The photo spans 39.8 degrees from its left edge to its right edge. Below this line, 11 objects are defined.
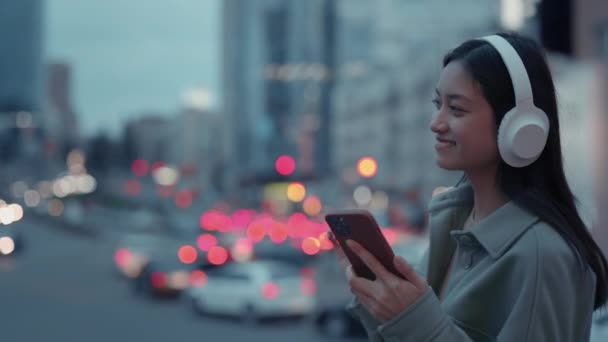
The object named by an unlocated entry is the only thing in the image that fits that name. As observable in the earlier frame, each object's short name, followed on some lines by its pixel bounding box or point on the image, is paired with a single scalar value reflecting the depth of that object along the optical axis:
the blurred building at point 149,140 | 85.69
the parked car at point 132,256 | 19.97
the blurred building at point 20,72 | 41.56
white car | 14.51
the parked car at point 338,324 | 11.66
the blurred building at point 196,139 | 121.81
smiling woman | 1.35
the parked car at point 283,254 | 17.72
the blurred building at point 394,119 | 34.78
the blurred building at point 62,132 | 62.50
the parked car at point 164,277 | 18.44
